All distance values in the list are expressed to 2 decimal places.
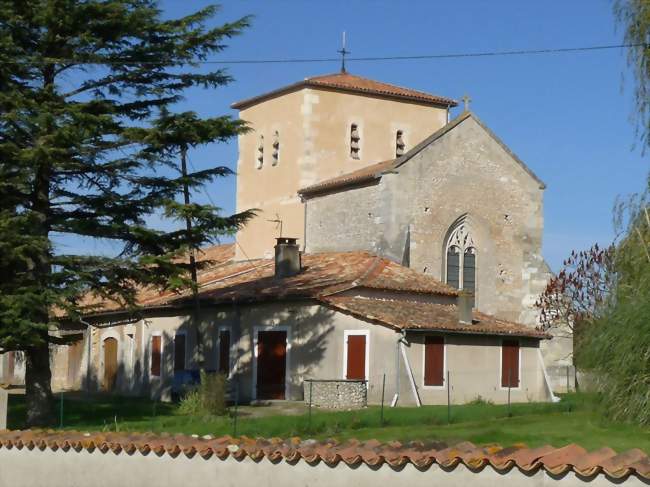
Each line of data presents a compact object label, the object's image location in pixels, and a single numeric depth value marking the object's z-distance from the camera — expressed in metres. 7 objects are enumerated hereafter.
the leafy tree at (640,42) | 20.78
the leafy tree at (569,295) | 37.94
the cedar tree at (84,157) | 21.48
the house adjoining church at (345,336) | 30.00
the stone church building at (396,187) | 36.75
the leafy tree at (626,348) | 17.52
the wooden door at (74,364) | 42.41
